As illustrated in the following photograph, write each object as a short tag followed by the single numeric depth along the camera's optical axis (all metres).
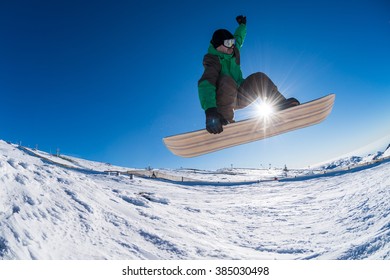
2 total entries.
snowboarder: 3.64
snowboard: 4.42
